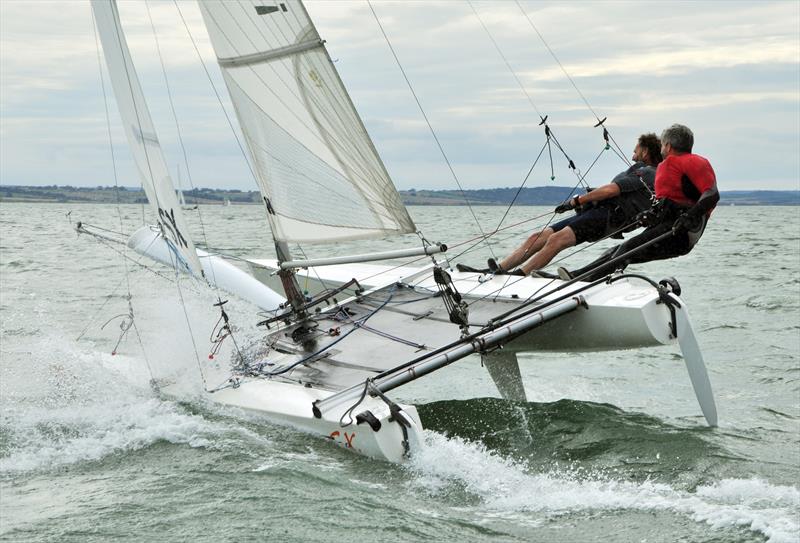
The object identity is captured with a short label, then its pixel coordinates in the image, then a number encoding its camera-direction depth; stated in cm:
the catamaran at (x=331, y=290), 1019
